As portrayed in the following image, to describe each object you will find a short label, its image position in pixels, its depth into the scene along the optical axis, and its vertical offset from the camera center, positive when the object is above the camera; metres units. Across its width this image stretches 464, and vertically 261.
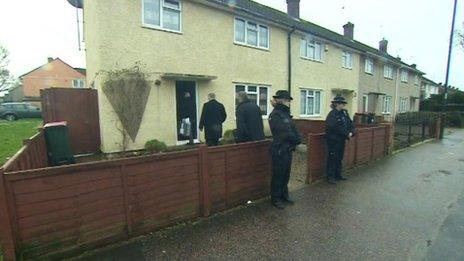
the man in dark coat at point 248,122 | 5.56 -0.34
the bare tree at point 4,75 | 40.41 +3.98
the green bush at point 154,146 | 9.67 -1.34
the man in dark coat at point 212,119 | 7.41 -0.38
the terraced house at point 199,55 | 9.39 +1.86
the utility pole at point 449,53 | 17.16 +2.76
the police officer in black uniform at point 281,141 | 4.97 -0.62
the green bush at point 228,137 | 11.15 -1.26
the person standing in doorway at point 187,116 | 10.85 -0.46
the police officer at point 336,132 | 6.57 -0.63
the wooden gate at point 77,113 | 9.28 -0.27
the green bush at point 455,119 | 25.20 -1.40
